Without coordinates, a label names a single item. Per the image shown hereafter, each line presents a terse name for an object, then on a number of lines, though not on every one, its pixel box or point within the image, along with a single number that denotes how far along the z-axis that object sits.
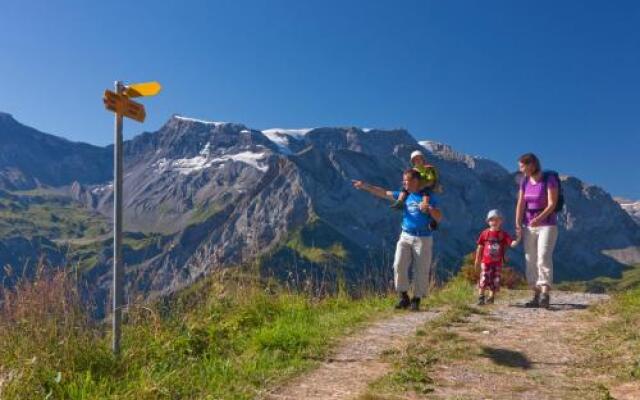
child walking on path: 12.30
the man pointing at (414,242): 10.83
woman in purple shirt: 11.22
